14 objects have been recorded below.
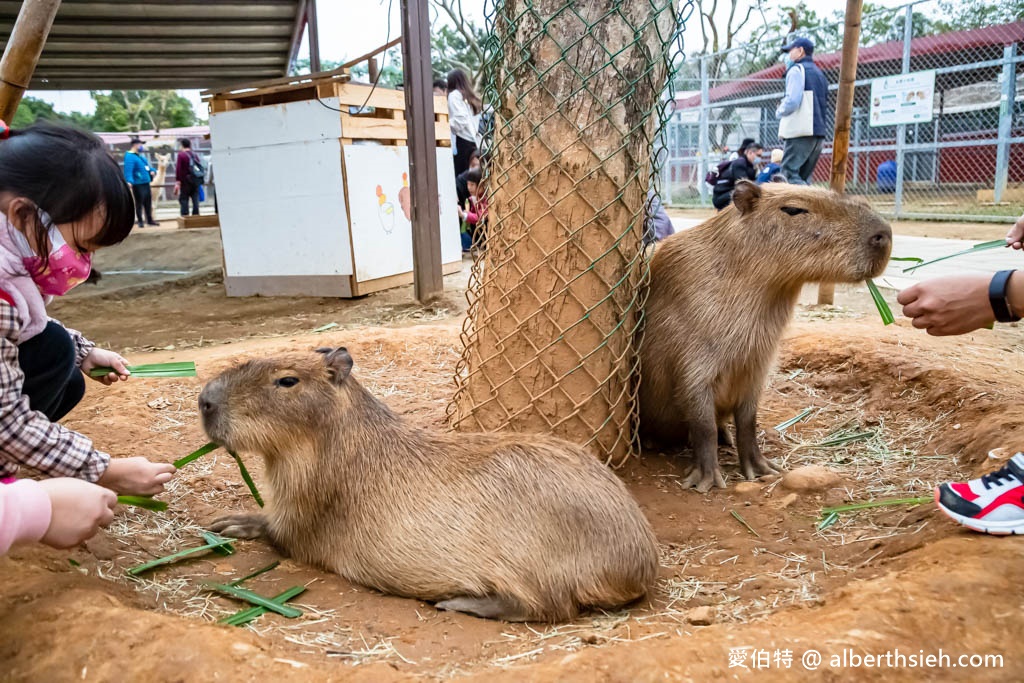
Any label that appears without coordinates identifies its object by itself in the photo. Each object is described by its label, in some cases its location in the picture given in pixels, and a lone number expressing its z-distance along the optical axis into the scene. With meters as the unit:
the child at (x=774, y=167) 7.92
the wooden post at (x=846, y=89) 5.16
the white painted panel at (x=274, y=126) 6.88
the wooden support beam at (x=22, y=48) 3.00
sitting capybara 2.97
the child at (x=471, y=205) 7.81
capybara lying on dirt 2.19
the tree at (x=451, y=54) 26.35
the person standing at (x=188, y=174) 16.09
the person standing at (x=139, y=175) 14.87
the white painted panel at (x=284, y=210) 7.00
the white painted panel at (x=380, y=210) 7.07
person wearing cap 7.16
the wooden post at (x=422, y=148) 6.50
